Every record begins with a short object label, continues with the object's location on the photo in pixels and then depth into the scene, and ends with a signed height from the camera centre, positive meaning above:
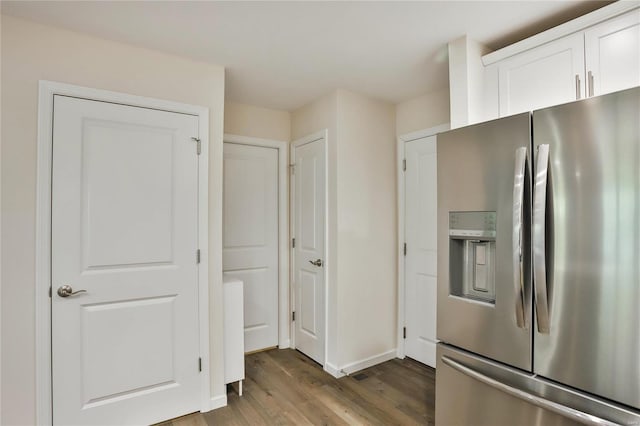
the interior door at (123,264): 1.99 -0.30
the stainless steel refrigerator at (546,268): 1.17 -0.21
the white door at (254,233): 3.33 -0.18
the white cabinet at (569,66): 1.52 +0.75
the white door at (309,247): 3.12 -0.30
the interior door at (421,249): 3.06 -0.31
